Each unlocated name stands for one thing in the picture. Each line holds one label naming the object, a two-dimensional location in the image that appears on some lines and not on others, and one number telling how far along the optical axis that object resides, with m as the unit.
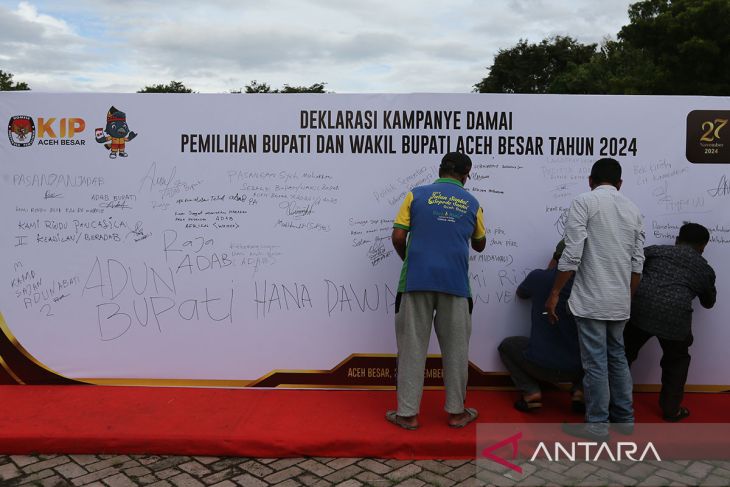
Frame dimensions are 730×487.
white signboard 4.32
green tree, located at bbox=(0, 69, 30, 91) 30.05
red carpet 3.50
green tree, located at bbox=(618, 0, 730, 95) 16.41
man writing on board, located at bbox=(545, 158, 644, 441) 3.53
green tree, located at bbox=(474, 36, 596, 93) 40.72
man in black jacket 3.71
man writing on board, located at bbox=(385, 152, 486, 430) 3.55
